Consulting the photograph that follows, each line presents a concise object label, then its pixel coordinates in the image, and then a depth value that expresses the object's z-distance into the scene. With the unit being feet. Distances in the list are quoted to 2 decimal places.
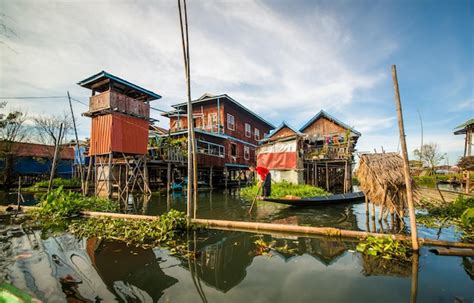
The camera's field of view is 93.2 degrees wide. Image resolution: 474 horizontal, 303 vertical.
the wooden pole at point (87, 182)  52.45
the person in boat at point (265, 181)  37.86
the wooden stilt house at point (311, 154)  60.08
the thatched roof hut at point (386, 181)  24.26
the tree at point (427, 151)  122.24
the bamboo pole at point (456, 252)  15.77
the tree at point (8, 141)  75.46
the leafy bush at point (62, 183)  68.97
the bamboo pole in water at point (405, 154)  15.98
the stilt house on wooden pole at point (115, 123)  50.57
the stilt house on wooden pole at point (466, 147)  54.32
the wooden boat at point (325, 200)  34.97
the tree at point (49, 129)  97.88
